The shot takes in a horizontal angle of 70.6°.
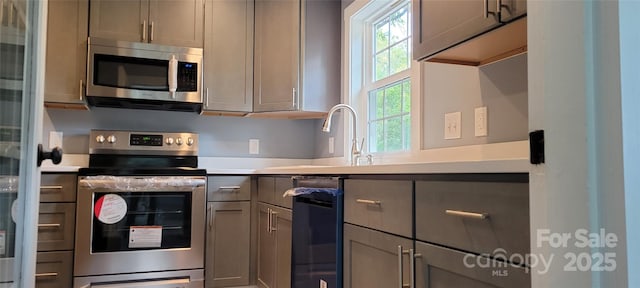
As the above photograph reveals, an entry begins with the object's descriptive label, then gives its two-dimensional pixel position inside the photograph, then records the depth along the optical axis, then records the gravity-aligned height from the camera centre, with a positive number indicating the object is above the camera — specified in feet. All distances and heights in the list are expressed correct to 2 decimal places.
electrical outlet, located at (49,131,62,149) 10.44 +0.56
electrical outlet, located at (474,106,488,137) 6.07 +0.60
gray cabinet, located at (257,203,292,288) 7.97 -1.59
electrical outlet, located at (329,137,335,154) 11.14 +0.48
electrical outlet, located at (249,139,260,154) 12.10 +0.48
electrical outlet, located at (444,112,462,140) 6.55 +0.59
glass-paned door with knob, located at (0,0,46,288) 3.63 +0.23
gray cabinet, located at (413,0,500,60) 4.75 +1.66
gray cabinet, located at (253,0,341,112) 10.70 +2.61
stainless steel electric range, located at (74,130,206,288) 8.81 -1.30
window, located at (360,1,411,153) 8.66 +1.74
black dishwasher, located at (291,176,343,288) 5.97 -0.99
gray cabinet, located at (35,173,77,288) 8.56 -1.30
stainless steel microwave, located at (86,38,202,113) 9.88 +1.99
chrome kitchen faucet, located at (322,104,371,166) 8.13 +0.33
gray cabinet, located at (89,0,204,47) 10.09 +3.27
